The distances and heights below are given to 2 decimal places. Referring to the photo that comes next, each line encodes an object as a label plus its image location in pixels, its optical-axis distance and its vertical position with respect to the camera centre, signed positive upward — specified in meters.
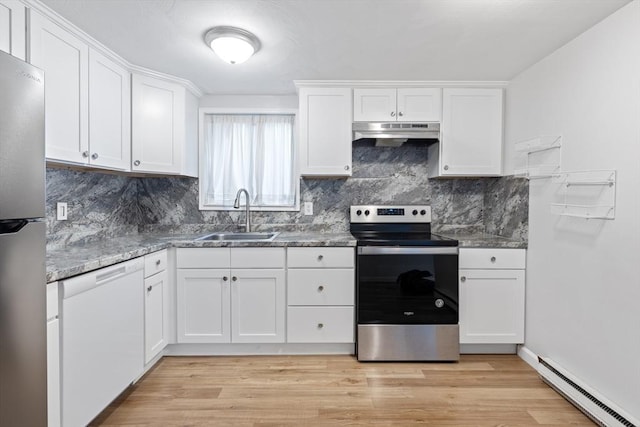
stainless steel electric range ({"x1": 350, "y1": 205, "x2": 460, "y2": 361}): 2.30 -0.66
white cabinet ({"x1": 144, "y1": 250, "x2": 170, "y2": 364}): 2.06 -0.67
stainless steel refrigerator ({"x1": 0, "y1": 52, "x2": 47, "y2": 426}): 1.07 -0.15
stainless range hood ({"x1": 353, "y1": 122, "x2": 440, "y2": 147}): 2.52 +0.63
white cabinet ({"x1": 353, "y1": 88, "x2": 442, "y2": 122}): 2.58 +0.86
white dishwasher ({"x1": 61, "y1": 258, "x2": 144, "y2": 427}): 1.41 -0.67
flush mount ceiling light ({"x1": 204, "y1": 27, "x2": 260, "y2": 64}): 1.81 +0.97
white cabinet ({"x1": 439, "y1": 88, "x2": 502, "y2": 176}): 2.59 +0.64
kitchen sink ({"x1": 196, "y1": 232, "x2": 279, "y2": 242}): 2.77 -0.25
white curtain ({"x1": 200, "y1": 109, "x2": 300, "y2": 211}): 2.97 +0.44
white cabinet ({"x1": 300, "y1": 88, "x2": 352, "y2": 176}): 2.59 +0.64
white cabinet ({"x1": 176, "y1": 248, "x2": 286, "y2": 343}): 2.36 -0.67
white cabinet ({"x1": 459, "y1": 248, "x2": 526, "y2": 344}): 2.35 -0.64
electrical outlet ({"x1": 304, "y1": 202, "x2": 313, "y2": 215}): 2.96 +0.00
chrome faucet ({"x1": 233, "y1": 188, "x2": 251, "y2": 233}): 2.81 +0.02
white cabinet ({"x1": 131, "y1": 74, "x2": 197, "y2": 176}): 2.39 +0.64
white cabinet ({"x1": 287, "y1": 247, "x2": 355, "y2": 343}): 2.37 -0.65
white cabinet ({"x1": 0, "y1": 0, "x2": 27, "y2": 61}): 1.39 +0.81
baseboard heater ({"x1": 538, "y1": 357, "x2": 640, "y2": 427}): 1.58 -1.03
